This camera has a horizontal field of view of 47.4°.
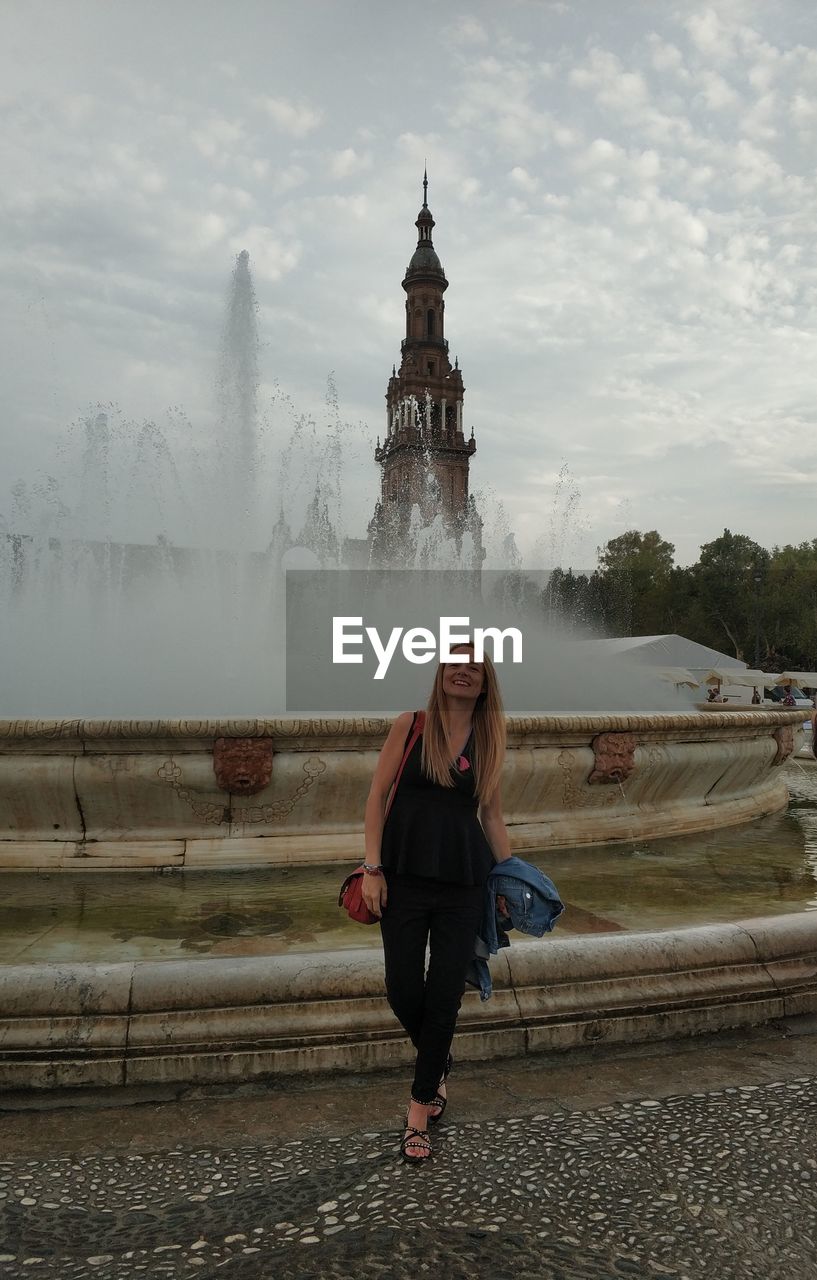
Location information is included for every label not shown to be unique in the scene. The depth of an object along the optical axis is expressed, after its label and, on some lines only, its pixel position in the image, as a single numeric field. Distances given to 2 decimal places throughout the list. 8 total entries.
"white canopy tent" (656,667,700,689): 22.34
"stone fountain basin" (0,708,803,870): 5.34
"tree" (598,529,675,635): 69.25
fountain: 2.96
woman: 2.59
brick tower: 80.12
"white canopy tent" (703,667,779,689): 27.83
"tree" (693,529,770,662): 62.44
